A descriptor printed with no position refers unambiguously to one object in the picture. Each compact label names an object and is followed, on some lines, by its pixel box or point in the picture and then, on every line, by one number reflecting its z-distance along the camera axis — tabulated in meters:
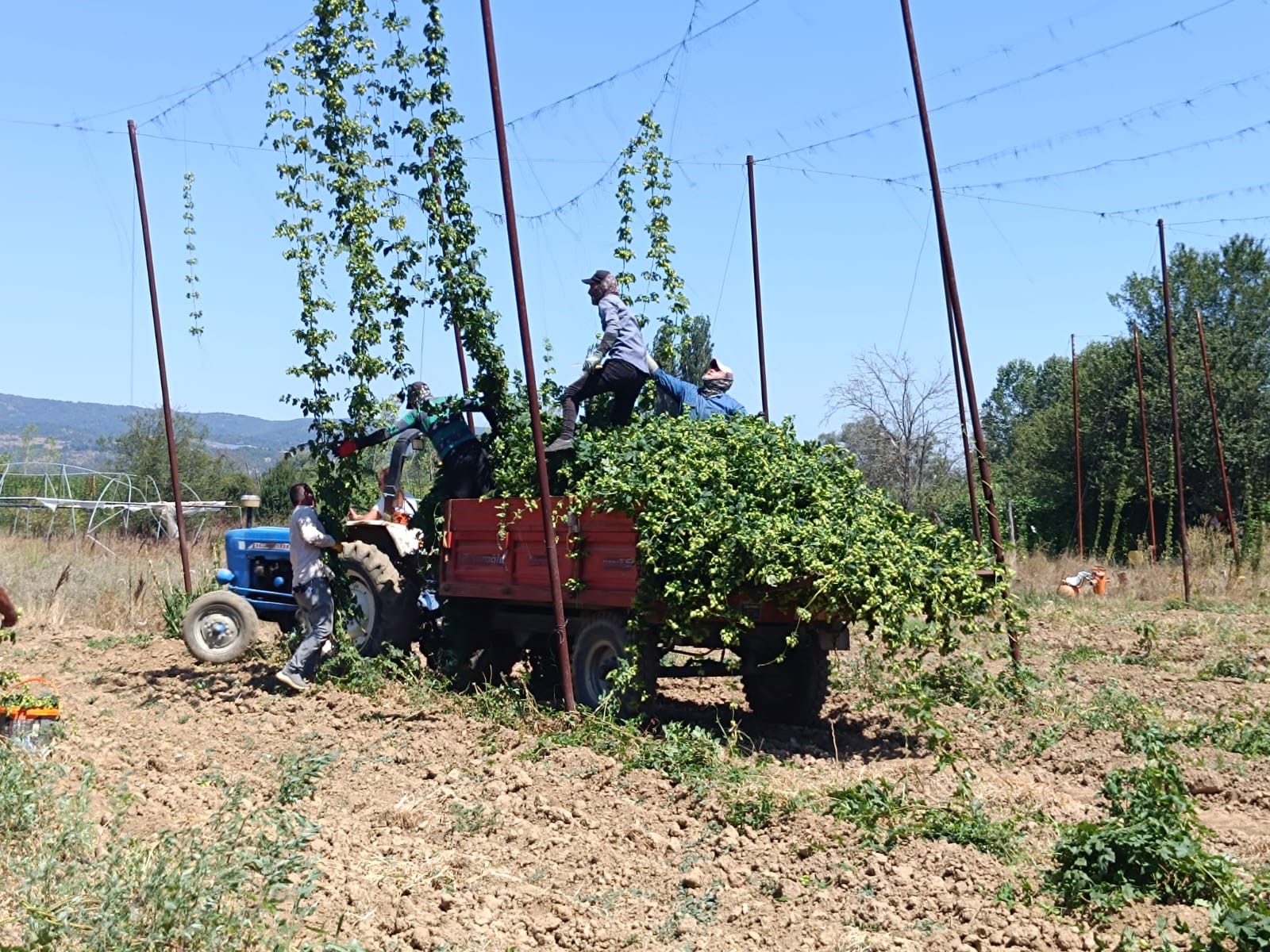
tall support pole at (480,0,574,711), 9.67
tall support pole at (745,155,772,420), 15.09
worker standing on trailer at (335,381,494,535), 11.59
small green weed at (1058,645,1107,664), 13.91
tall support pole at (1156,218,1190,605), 21.20
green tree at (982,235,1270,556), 36.78
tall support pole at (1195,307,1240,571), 23.17
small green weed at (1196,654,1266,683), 12.49
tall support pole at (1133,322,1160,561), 23.45
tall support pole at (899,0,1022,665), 12.00
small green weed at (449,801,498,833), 7.25
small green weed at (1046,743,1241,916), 5.52
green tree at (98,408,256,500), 45.06
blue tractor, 11.83
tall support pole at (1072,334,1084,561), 25.58
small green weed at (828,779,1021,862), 6.42
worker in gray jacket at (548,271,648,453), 10.43
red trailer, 9.29
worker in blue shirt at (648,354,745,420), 10.63
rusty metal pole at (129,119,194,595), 16.09
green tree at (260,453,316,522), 35.16
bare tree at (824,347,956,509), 36.12
